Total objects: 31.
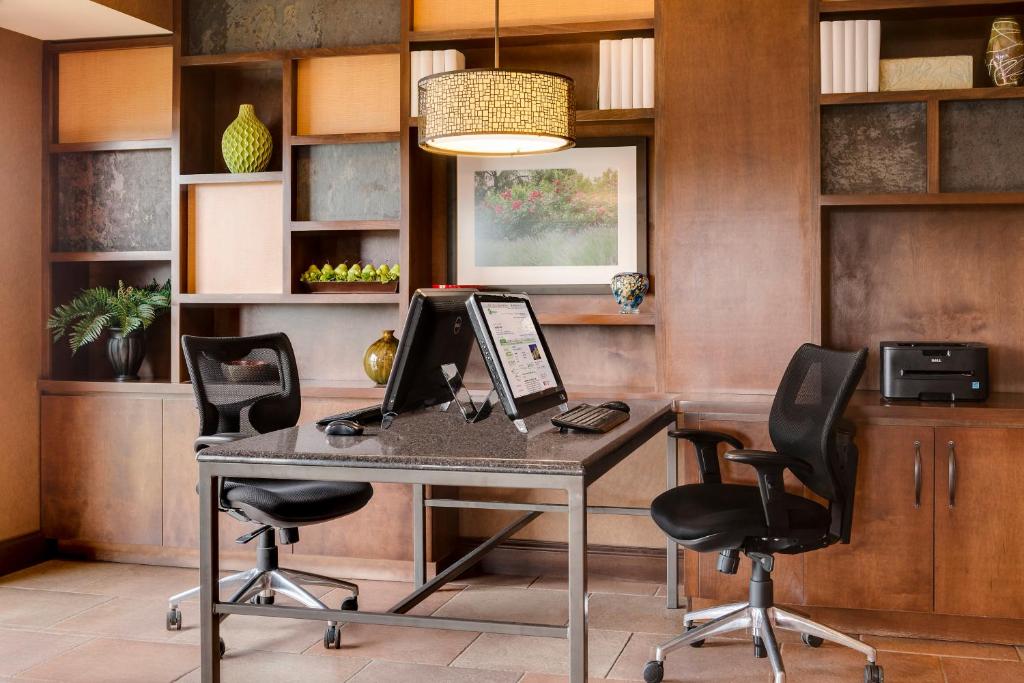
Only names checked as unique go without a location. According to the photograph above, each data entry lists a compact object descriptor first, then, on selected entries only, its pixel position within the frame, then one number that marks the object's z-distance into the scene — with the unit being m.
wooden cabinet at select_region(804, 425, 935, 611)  3.75
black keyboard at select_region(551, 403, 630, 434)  2.83
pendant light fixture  2.88
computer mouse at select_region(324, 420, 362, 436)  2.80
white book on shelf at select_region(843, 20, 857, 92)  4.00
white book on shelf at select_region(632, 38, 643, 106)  4.27
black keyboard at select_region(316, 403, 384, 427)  3.03
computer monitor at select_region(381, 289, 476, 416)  2.91
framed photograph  4.59
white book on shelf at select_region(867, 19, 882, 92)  3.99
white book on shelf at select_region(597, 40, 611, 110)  4.31
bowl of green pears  4.58
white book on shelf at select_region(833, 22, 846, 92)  4.00
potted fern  4.70
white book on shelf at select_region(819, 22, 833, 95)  4.01
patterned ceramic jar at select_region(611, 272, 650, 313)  4.38
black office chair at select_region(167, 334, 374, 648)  3.56
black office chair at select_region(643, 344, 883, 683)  3.23
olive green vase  4.48
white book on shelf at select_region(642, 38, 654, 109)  4.26
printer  3.86
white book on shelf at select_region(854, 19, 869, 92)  3.99
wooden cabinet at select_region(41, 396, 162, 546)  4.70
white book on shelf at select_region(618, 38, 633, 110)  4.29
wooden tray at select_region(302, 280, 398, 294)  4.60
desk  2.28
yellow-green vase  4.71
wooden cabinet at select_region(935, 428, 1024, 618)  3.67
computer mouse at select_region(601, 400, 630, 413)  3.39
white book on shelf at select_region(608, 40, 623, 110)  4.30
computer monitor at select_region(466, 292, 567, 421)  2.88
